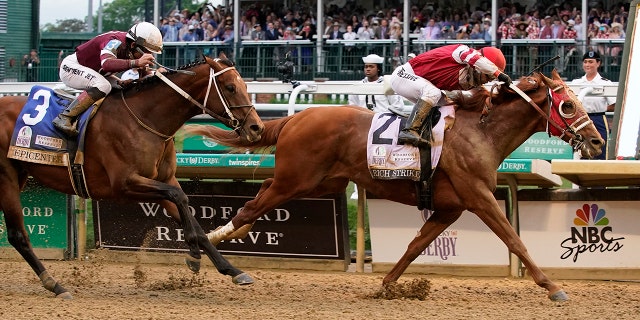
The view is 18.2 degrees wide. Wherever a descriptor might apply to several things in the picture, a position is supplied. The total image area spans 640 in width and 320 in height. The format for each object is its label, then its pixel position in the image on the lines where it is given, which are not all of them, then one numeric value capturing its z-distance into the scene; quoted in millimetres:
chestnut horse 15831
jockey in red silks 15922
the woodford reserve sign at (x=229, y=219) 19559
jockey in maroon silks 16043
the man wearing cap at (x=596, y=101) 20751
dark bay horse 15635
